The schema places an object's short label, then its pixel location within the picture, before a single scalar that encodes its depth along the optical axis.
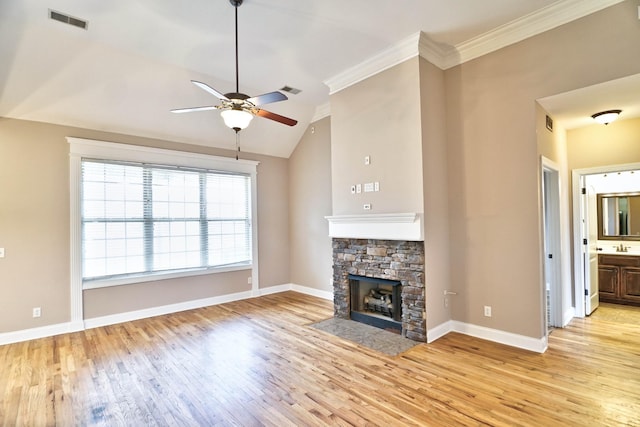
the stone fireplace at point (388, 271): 3.70
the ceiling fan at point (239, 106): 2.58
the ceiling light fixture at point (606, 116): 3.64
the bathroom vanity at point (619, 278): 4.87
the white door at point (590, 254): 4.43
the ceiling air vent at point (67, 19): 3.17
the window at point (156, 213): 4.55
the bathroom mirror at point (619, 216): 5.14
